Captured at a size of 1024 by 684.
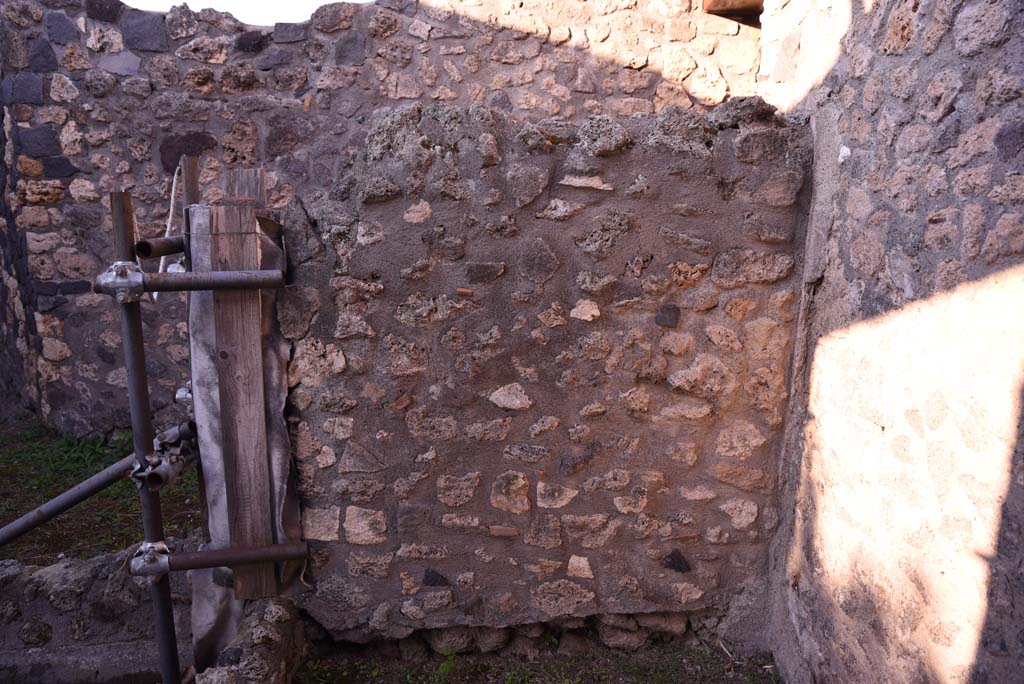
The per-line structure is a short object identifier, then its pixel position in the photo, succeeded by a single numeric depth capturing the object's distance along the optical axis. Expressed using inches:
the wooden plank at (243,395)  99.3
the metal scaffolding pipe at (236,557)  102.3
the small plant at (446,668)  113.4
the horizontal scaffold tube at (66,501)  100.7
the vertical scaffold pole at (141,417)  96.5
